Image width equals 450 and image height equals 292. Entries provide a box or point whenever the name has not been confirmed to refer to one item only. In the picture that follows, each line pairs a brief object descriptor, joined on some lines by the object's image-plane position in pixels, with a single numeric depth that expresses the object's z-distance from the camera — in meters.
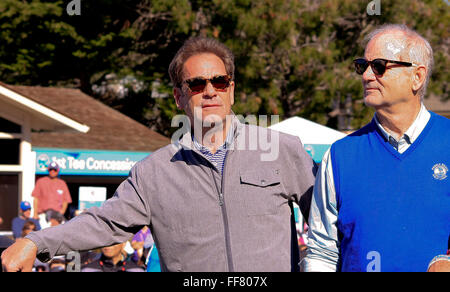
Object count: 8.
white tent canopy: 12.69
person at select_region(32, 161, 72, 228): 13.68
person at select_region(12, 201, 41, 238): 12.32
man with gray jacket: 3.49
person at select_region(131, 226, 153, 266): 11.21
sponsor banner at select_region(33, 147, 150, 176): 16.69
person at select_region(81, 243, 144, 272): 9.25
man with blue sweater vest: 3.02
